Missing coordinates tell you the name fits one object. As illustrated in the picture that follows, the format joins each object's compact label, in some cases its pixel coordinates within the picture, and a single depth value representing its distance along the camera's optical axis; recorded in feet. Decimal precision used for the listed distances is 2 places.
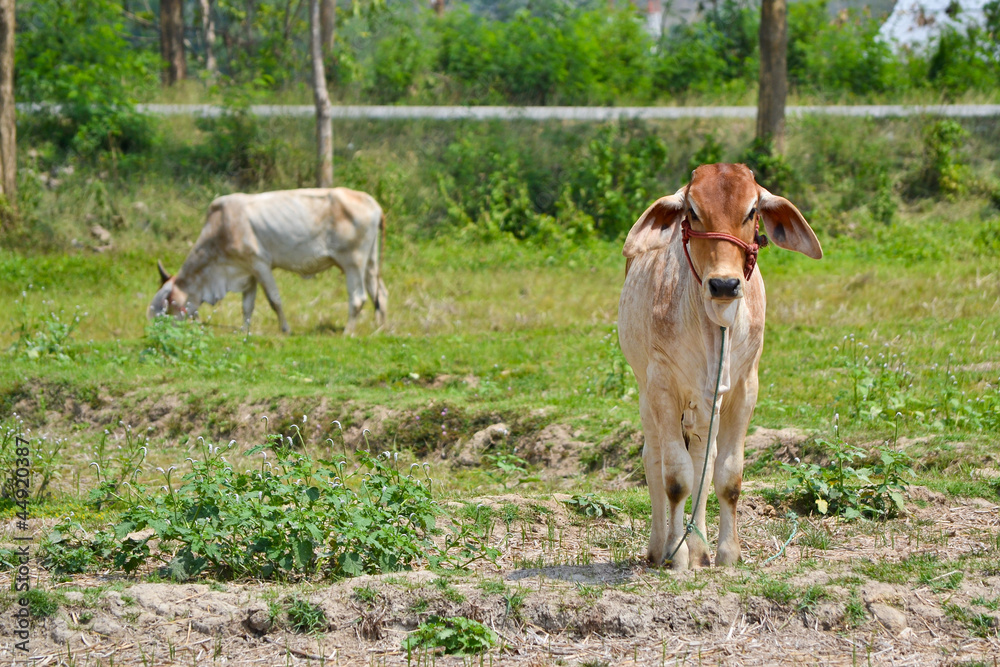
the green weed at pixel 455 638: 27.25
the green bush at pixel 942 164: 116.37
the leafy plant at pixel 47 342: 64.54
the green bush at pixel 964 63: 135.44
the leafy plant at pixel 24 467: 40.63
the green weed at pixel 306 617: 28.14
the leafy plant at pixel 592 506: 38.55
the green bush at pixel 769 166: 112.37
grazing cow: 80.12
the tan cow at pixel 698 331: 27.78
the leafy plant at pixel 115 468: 34.58
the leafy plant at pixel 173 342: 64.64
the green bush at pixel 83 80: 124.57
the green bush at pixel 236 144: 123.13
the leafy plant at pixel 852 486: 37.22
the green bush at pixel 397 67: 145.28
